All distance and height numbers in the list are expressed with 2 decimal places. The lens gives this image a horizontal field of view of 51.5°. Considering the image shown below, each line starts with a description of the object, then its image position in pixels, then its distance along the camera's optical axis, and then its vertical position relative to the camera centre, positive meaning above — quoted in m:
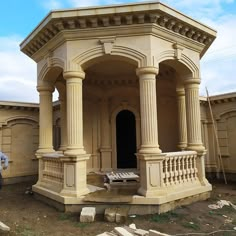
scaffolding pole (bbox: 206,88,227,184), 11.07 -0.03
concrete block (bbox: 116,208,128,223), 5.30 -1.63
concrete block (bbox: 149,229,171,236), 4.05 -1.55
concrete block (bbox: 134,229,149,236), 4.36 -1.65
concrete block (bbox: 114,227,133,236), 4.25 -1.61
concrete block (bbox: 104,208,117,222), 5.33 -1.62
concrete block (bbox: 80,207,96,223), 5.38 -1.63
